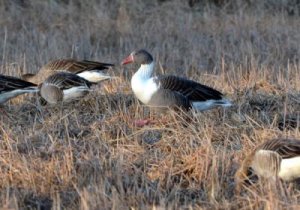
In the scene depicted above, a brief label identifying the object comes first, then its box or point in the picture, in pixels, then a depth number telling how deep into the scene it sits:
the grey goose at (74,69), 21.86
